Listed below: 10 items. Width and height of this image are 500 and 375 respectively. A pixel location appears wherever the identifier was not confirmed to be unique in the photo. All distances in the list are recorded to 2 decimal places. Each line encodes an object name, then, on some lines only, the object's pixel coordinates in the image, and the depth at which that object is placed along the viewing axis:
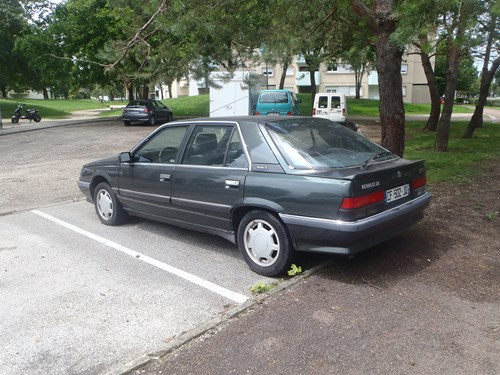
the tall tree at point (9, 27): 31.05
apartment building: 59.03
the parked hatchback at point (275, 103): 20.31
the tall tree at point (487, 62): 6.55
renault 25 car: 3.99
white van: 21.44
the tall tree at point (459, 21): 5.73
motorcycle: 29.08
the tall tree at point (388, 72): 7.09
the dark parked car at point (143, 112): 25.34
